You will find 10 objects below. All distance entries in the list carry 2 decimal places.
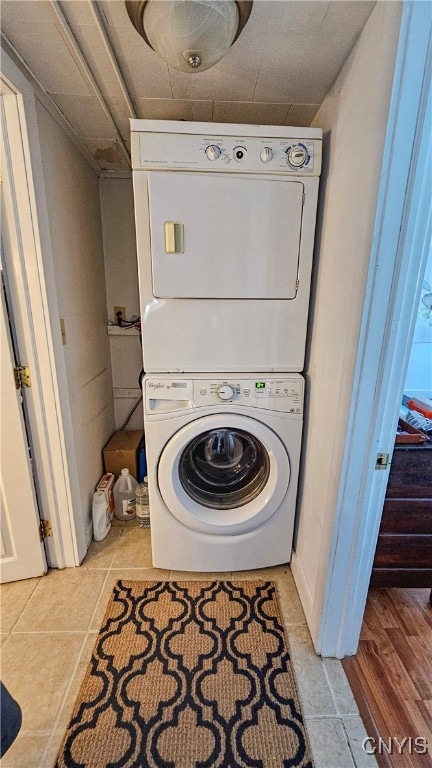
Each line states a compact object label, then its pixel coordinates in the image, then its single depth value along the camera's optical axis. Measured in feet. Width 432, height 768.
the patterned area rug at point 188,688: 3.25
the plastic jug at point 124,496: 6.59
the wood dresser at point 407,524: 4.07
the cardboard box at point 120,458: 6.88
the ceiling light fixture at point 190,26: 2.74
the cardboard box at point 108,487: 6.28
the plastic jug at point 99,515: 5.94
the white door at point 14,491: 4.47
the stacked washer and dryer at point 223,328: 4.06
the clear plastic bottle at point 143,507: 6.39
